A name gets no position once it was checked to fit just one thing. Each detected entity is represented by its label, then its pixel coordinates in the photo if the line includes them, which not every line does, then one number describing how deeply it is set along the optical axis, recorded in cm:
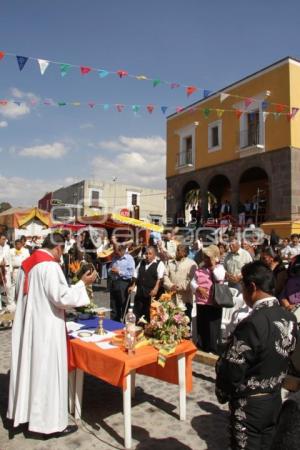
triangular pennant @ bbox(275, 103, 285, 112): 1837
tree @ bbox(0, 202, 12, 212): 8122
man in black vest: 683
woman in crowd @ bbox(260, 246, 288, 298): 516
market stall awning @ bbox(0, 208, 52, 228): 1884
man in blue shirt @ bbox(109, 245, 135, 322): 775
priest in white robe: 359
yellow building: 1861
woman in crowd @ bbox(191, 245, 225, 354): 606
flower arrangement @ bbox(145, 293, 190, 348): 397
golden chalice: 432
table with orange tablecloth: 351
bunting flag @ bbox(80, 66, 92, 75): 952
